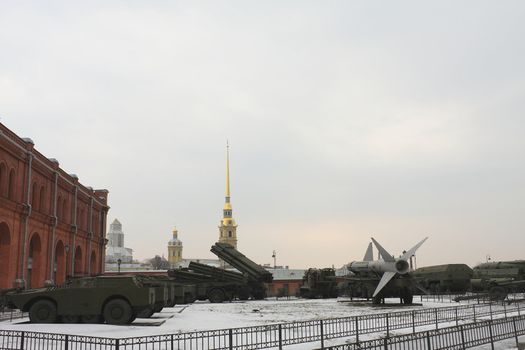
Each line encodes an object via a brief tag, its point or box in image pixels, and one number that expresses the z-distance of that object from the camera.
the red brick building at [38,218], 30.19
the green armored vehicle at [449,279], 44.47
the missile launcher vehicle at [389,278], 29.67
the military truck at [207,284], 37.19
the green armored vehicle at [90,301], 18.05
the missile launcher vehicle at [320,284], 43.81
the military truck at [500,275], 34.44
